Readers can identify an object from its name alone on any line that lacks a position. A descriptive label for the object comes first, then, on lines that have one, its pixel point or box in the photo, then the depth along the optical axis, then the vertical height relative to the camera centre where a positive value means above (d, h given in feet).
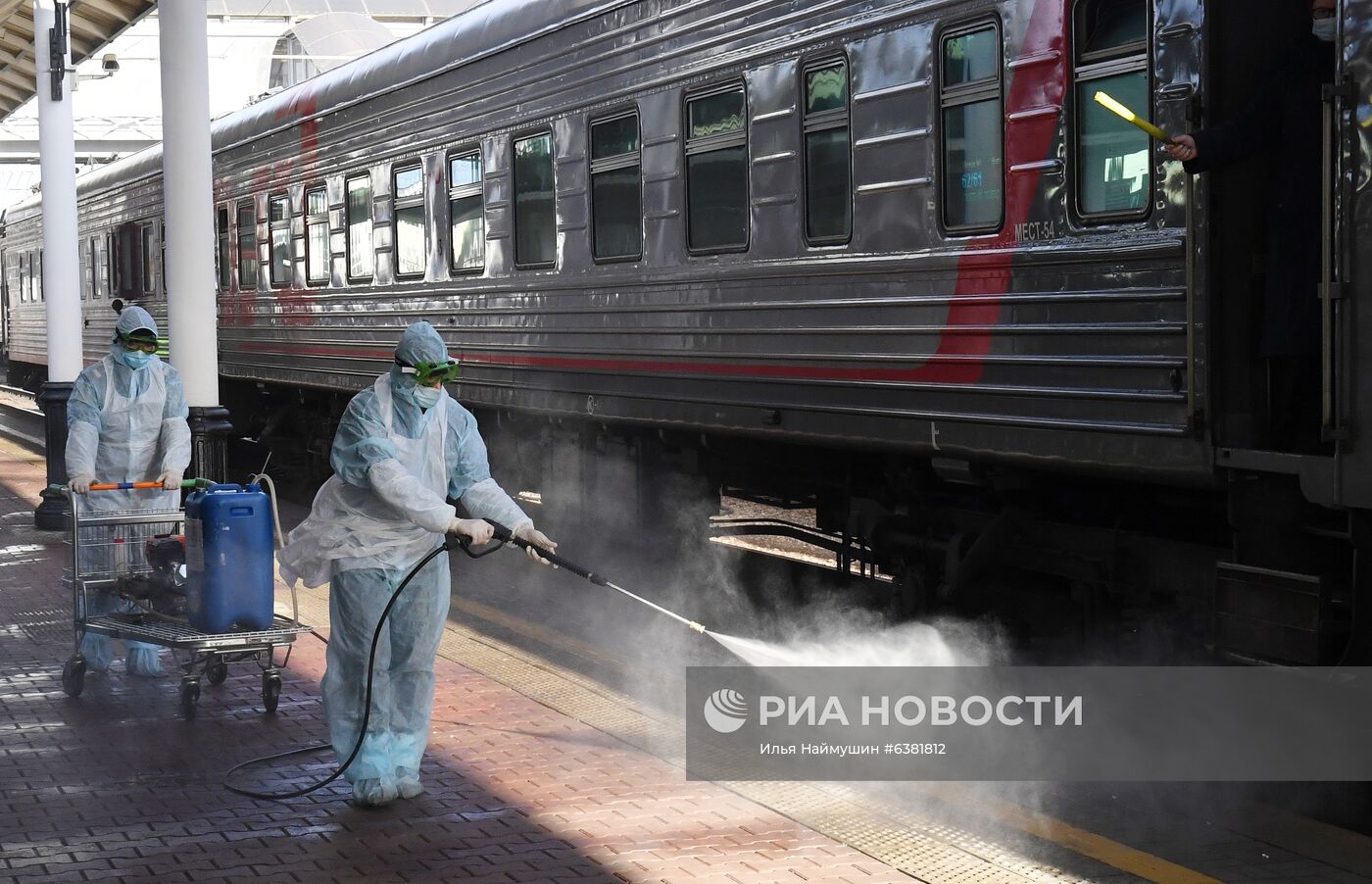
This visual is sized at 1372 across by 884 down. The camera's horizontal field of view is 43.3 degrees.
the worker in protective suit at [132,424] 26.89 -1.49
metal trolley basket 23.76 -4.17
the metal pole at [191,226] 33.06 +1.95
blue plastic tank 23.62 -3.18
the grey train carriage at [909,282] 19.51 +0.56
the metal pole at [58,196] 49.14 +3.86
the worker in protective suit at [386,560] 19.63 -2.70
